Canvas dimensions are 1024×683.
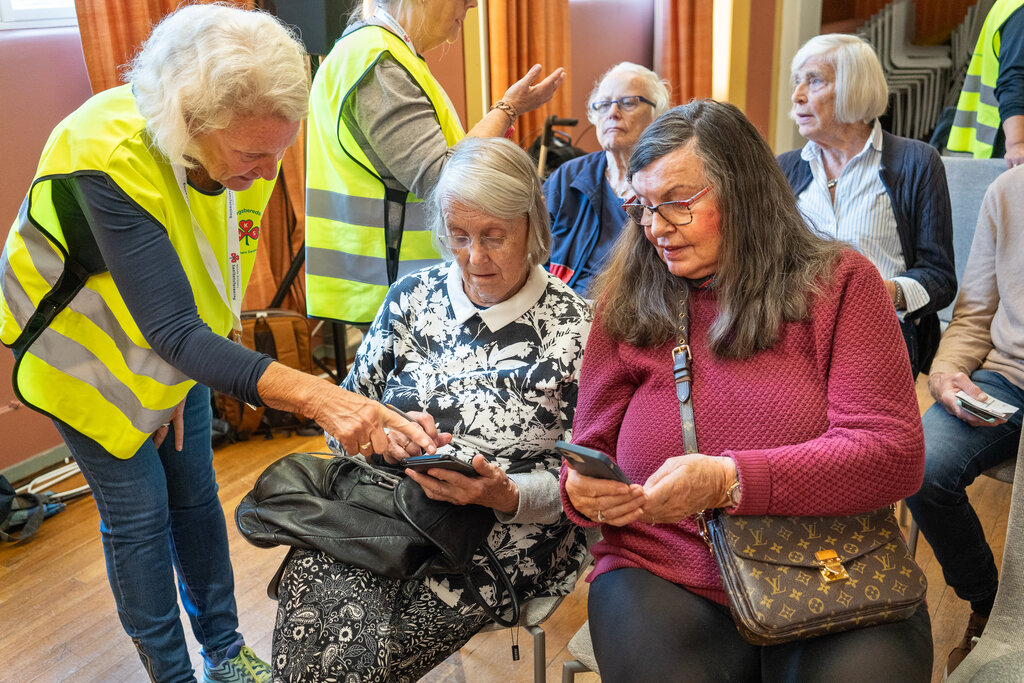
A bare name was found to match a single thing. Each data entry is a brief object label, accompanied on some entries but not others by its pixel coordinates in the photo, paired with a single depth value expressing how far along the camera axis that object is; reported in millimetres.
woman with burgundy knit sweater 1308
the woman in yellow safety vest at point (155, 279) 1370
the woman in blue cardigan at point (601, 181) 2629
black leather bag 1482
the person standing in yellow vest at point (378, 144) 1903
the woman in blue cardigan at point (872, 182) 2373
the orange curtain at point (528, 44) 4133
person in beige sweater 1930
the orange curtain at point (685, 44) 5426
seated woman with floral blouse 1476
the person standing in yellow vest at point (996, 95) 2916
